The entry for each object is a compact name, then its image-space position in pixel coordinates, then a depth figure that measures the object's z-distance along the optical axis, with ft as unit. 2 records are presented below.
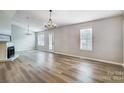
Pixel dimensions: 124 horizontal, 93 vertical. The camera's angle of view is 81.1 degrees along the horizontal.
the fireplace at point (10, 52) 13.70
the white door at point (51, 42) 21.47
